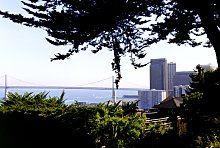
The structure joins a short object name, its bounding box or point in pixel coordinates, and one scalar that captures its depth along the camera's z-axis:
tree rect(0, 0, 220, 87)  9.20
